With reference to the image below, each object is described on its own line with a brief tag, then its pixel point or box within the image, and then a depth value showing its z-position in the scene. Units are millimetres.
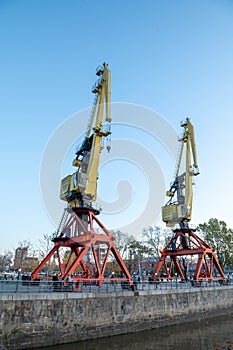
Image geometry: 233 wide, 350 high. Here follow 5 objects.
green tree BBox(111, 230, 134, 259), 54688
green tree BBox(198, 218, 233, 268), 50562
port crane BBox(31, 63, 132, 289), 21188
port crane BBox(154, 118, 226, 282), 31159
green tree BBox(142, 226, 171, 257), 52312
